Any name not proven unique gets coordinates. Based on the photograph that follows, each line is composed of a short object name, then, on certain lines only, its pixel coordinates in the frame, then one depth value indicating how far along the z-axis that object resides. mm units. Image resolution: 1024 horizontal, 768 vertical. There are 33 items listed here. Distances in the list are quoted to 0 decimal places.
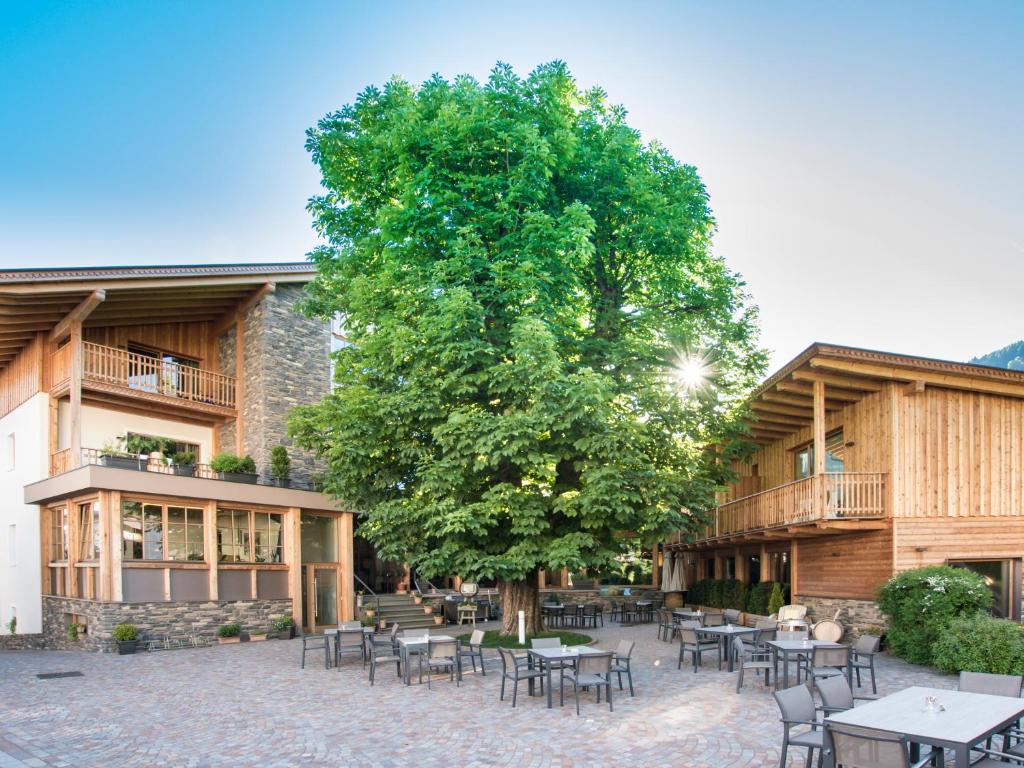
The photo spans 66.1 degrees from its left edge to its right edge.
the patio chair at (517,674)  11008
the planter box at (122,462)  18625
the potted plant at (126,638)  17750
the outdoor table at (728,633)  13992
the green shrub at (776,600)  20344
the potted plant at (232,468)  20766
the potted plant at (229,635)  19688
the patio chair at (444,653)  12578
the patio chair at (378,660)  13117
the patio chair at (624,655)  11711
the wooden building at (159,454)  18703
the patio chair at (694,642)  13766
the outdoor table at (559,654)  10945
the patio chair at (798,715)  7105
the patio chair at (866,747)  5703
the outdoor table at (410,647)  13015
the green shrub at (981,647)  12305
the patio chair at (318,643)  14977
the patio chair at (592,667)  10703
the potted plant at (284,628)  20766
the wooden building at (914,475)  15945
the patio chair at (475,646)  13166
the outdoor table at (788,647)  11305
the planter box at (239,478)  20750
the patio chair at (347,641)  14492
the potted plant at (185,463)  19867
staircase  22938
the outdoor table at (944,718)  5812
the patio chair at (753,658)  11562
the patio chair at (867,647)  11312
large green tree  15125
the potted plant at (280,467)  21750
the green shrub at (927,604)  13891
